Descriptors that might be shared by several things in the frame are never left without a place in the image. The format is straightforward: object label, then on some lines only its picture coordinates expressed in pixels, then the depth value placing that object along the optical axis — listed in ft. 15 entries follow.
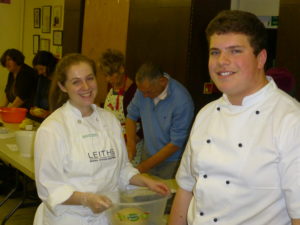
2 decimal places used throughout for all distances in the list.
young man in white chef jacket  3.98
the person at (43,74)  14.49
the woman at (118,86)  10.78
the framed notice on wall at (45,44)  22.54
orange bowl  13.76
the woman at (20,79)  16.28
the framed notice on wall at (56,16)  21.29
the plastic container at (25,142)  9.72
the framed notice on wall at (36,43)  23.62
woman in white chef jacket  5.82
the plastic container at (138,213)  5.50
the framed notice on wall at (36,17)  23.33
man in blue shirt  9.39
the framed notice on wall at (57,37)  21.25
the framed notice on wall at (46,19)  22.30
